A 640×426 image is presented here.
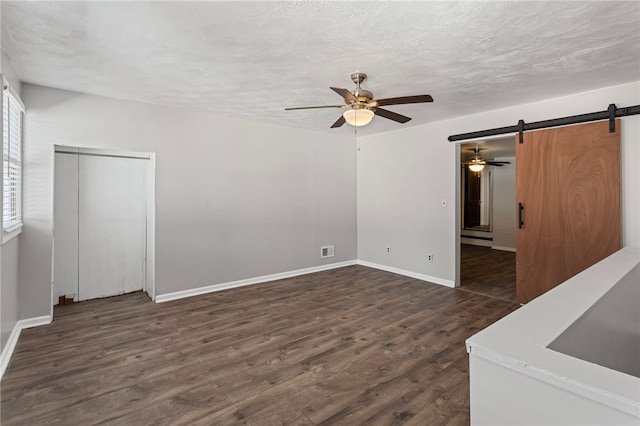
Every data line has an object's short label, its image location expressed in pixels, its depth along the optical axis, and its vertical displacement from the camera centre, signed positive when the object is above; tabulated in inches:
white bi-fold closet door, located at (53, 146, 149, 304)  161.0 -6.8
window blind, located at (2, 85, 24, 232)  107.5 +19.1
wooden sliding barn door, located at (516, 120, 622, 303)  133.7 +5.0
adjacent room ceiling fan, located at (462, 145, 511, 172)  287.3 +46.8
